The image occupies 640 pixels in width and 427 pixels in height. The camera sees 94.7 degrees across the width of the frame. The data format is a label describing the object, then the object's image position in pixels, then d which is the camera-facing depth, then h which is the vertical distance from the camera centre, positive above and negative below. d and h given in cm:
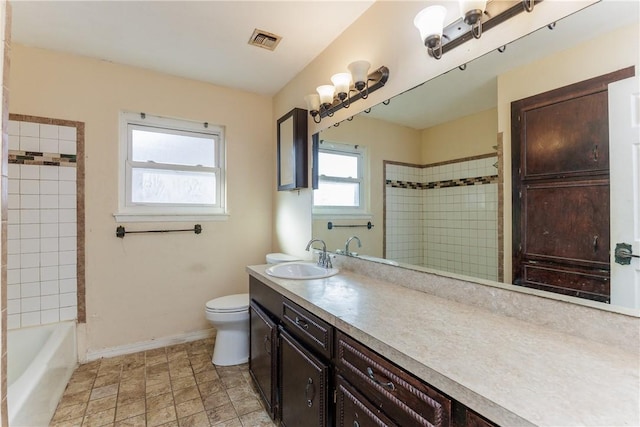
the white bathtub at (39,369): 139 -91
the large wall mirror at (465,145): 93 +34
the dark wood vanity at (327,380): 77 -59
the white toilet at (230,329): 226 -92
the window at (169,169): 255 +42
